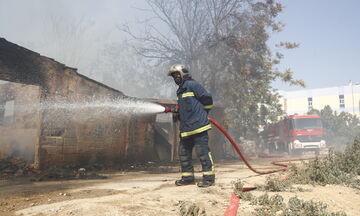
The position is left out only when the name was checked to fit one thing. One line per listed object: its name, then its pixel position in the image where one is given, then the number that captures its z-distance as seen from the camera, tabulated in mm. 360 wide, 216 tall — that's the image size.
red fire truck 17984
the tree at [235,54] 16000
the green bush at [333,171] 4820
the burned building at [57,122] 6898
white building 46500
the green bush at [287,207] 2873
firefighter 4613
